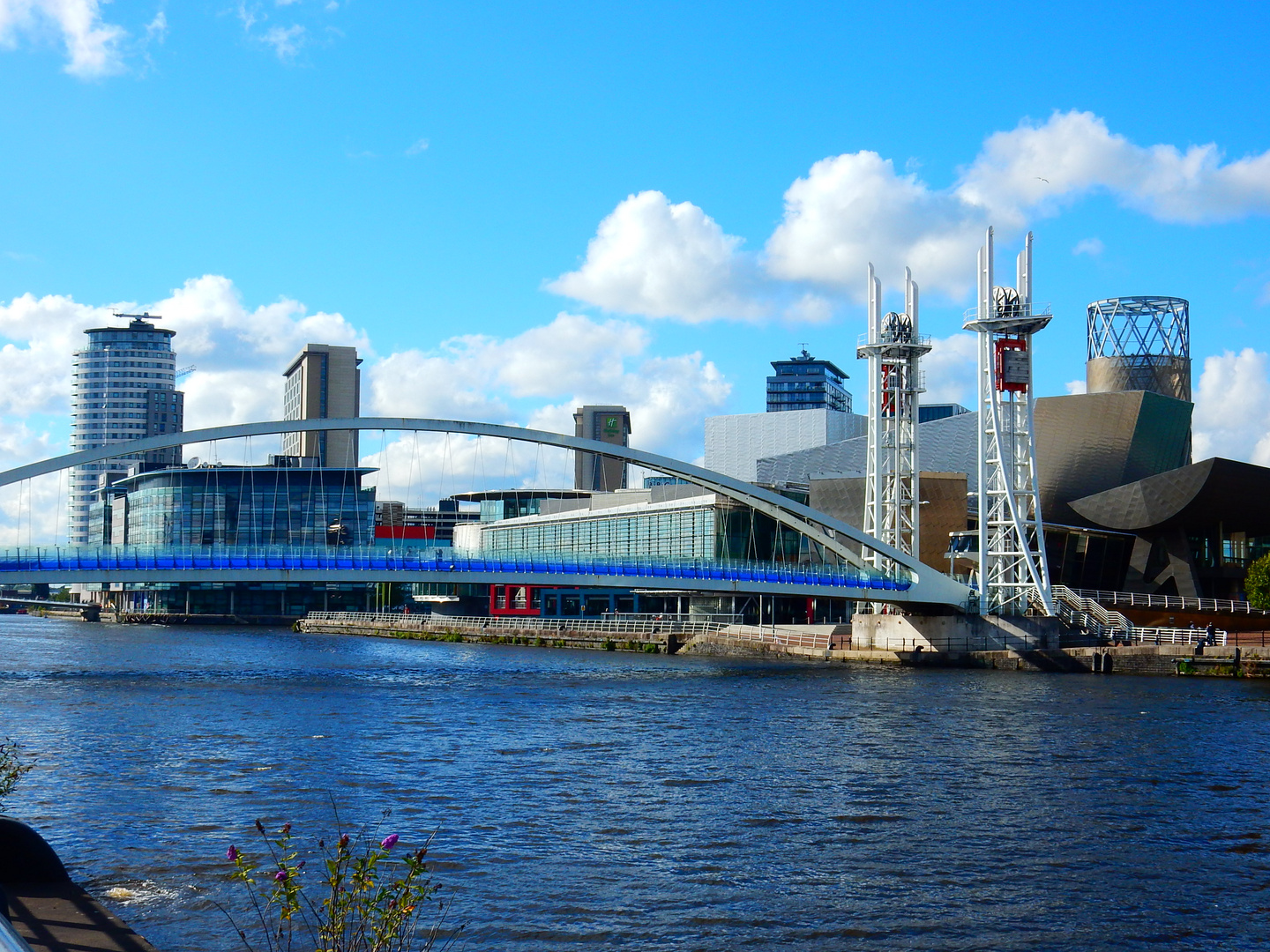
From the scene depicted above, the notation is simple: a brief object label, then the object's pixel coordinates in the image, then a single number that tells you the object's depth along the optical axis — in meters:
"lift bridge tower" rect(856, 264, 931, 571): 72.06
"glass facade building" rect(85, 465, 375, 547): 139.62
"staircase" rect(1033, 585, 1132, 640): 63.97
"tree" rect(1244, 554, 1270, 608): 65.44
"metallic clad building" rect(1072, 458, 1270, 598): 76.12
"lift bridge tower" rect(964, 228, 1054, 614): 65.50
